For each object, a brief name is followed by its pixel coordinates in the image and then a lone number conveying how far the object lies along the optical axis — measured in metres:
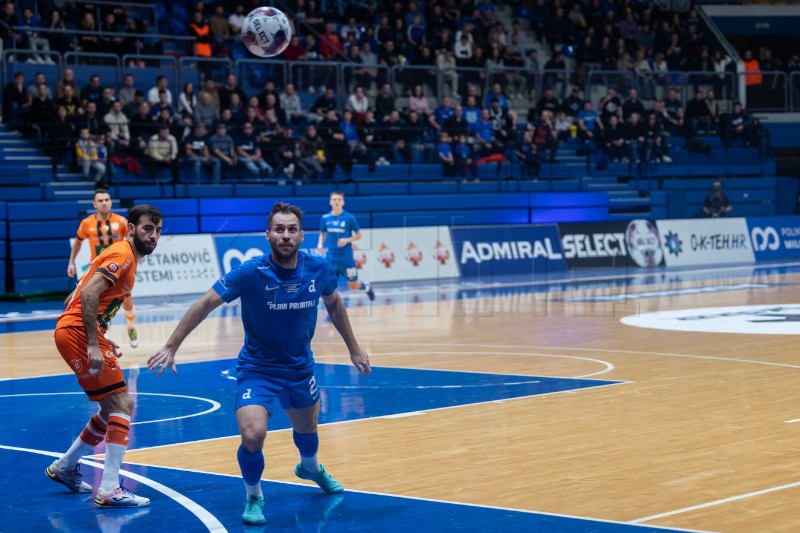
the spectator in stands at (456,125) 30.94
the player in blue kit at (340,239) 21.15
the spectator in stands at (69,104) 25.42
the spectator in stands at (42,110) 25.39
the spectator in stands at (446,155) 30.75
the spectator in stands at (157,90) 26.58
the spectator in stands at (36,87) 25.10
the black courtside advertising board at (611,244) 31.75
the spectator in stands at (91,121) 25.42
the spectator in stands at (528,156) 32.47
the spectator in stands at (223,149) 27.12
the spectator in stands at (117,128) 25.78
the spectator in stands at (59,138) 25.47
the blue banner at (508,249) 29.94
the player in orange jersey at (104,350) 7.94
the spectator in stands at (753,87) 38.81
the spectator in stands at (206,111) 27.25
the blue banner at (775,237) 35.28
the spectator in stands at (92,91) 25.84
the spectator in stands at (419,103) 30.97
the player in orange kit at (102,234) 17.09
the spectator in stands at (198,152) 26.59
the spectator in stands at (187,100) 26.95
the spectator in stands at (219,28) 30.02
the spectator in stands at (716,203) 34.31
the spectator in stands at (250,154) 27.58
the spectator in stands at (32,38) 26.67
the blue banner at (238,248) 25.97
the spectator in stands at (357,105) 29.77
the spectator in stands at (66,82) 25.48
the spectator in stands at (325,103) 29.24
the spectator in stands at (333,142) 28.97
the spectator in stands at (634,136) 34.22
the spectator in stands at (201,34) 29.28
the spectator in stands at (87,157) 25.50
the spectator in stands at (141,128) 26.12
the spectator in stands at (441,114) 30.94
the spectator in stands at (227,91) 27.92
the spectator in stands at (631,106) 34.34
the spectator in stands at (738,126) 36.56
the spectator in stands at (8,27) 26.72
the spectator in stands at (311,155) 28.52
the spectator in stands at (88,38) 27.41
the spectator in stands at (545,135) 32.81
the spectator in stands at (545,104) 33.62
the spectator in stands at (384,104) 30.12
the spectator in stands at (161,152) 26.19
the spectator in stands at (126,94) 26.59
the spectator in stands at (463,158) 31.14
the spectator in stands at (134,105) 26.20
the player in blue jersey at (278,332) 7.50
